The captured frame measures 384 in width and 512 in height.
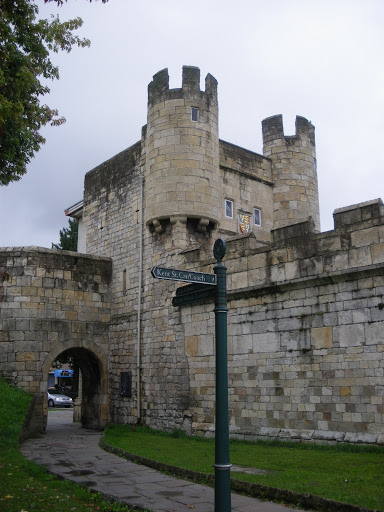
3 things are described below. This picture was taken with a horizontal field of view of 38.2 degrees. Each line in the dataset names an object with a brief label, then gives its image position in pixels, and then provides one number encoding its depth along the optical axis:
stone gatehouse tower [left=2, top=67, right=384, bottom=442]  11.11
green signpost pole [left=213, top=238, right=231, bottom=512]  5.88
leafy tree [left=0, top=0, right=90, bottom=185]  7.24
